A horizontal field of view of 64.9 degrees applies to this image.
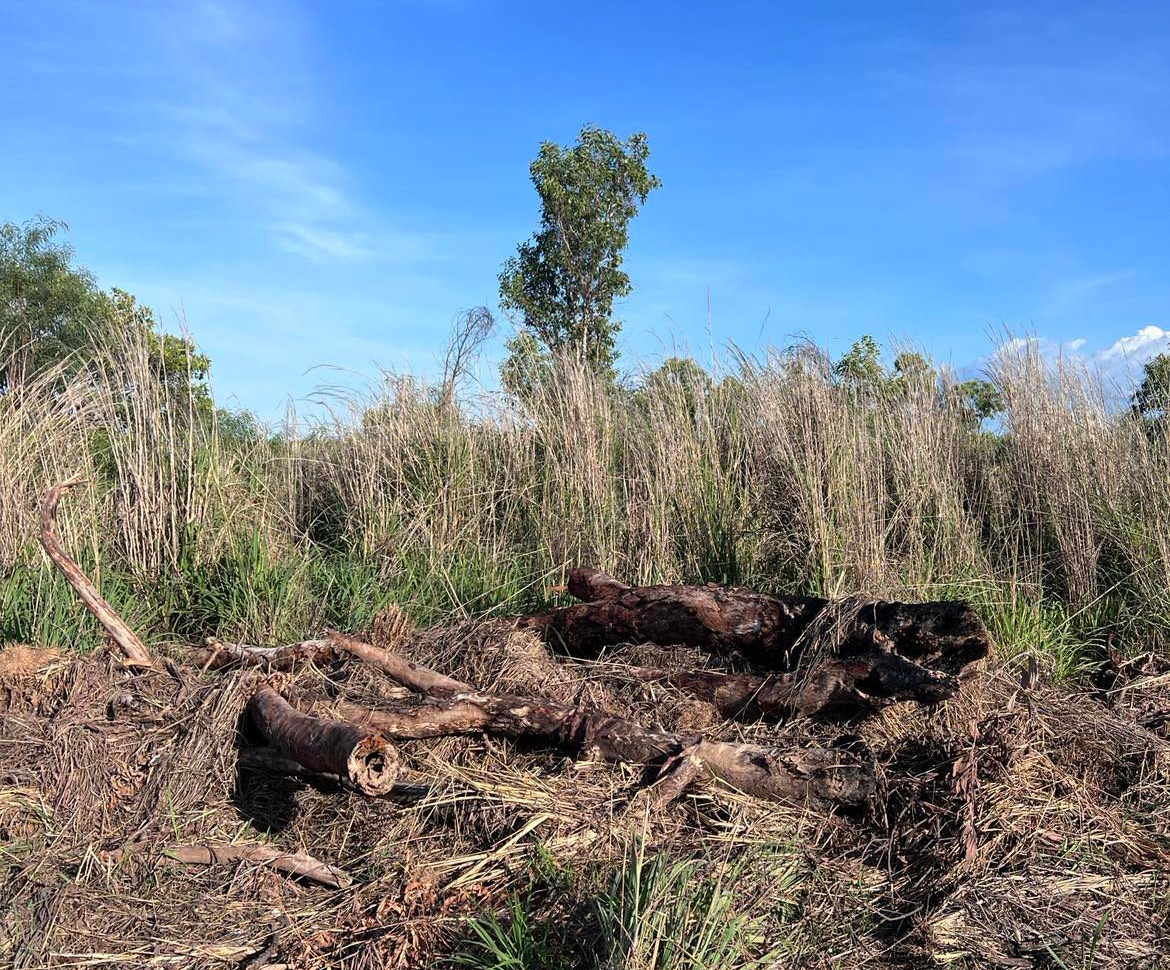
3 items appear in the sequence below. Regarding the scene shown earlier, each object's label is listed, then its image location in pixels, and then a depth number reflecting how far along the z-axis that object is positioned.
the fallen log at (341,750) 3.21
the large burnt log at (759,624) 3.86
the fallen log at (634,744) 3.31
